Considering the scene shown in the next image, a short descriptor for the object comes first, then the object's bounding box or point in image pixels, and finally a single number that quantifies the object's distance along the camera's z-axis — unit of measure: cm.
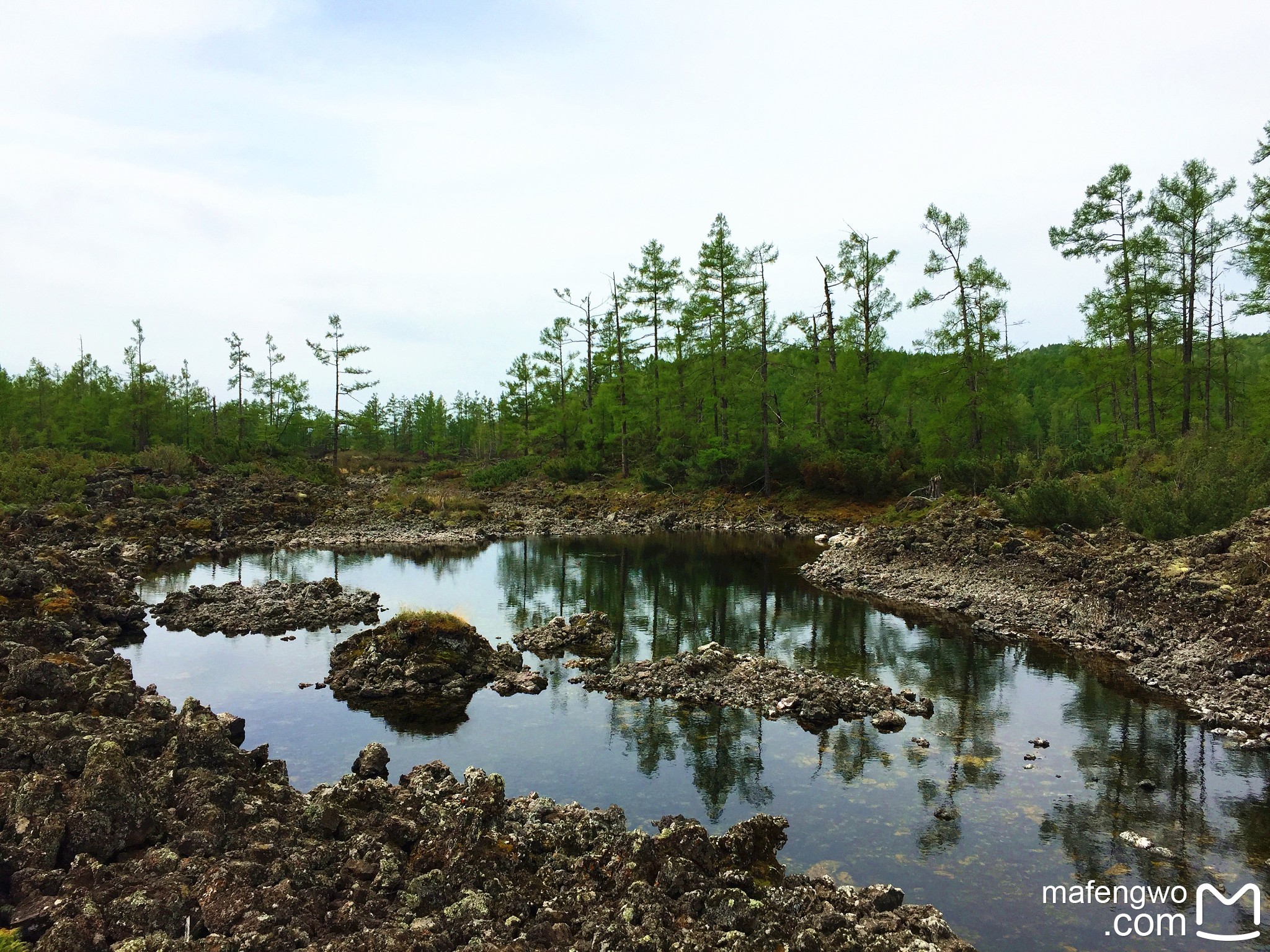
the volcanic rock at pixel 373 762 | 1046
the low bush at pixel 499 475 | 5928
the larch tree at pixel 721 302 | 5003
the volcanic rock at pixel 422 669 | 1435
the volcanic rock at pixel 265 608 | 1972
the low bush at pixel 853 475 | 4053
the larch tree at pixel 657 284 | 5666
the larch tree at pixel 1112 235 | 3619
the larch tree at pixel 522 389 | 7300
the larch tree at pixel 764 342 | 4403
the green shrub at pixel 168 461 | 4797
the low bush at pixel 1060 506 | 2300
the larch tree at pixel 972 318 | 3988
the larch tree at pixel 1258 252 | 3027
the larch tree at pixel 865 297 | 4769
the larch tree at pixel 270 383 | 7875
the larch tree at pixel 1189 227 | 3412
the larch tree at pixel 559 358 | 6638
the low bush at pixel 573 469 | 5647
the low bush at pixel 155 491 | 4019
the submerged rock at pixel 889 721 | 1255
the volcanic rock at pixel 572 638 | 1788
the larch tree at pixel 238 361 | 7538
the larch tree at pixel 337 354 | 6675
